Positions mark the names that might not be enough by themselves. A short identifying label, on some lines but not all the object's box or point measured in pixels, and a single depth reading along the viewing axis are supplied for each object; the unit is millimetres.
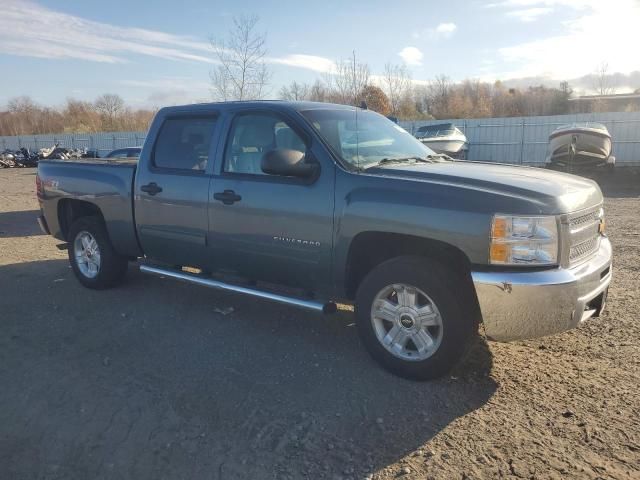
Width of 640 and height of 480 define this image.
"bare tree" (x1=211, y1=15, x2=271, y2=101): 17031
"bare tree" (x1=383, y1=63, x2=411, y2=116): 29264
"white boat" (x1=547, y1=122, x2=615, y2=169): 15398
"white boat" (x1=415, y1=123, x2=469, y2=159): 16961
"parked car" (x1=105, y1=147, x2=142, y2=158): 11445
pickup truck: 3373
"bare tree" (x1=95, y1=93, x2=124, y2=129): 71312
